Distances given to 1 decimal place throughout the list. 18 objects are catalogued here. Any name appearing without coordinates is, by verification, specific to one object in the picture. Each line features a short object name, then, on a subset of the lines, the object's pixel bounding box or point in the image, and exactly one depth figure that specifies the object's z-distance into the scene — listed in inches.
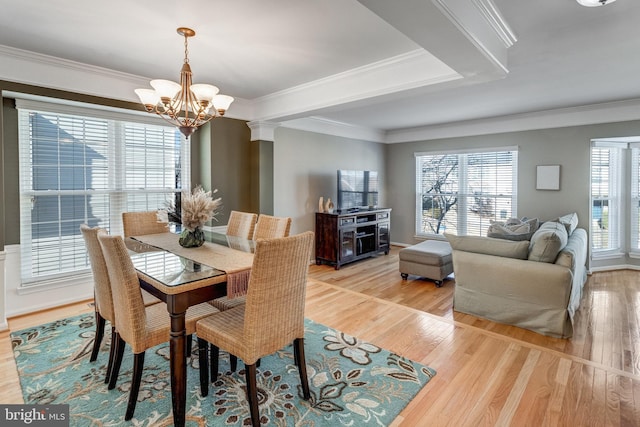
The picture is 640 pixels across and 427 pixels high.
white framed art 202.2
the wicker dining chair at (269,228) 109.6
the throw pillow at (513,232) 130.7
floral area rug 73.4
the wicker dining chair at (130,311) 68.9
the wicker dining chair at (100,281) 79.3
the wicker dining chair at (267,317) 66.6
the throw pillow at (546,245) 114.9
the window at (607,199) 200.2
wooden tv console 204.5
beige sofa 111.8
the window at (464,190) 227.1
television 220.2
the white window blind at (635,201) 198.4
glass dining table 67.5
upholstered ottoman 170.2
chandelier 93.4
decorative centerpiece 97.1
